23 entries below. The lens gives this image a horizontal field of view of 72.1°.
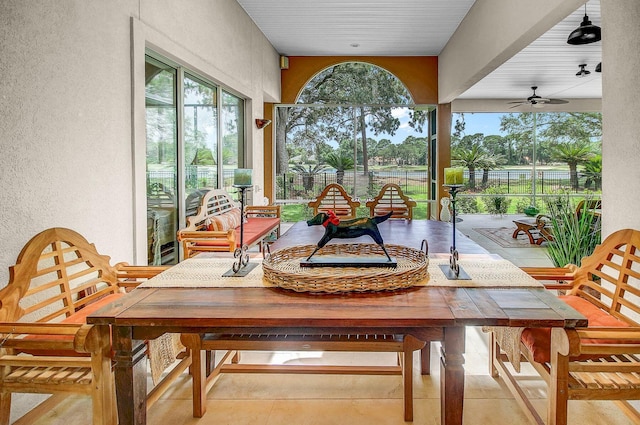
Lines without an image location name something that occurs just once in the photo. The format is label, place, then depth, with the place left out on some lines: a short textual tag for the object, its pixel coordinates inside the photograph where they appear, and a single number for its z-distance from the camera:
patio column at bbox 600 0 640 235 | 2.07
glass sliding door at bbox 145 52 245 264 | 3.38
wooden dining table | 1.32
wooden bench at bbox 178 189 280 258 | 3.20
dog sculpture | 1.79
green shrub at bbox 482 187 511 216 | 9.18
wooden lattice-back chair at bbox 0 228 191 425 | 1.49
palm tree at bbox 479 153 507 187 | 9.24
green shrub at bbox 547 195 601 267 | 3.29
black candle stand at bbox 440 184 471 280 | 1.76
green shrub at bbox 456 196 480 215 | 9.12
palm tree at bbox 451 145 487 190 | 9.20
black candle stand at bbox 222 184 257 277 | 1.83
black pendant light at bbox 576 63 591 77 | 6.04
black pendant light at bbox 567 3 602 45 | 4.07
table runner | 1.67
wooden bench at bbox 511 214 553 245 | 6.47
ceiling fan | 7.10
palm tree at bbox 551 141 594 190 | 9.45
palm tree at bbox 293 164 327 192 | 7.54
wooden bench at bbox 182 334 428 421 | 1.64
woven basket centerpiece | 1.56
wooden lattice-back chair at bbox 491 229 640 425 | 1.42
